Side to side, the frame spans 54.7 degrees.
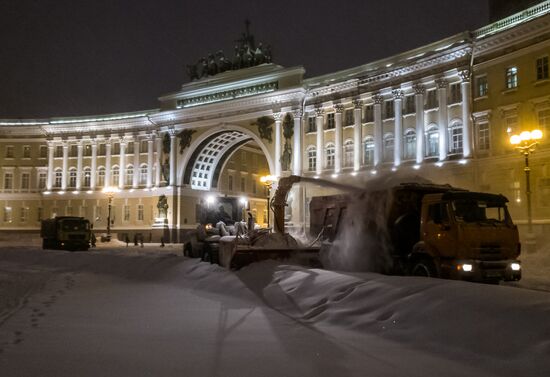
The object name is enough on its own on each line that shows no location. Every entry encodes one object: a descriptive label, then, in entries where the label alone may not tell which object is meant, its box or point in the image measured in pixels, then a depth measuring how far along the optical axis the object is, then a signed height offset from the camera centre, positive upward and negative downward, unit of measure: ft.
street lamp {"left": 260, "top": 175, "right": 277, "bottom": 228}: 148.77 +12.95
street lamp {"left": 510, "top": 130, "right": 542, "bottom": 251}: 75.97 +11.49
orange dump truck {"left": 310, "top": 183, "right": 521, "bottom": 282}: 43.88 -0.85
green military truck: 129.18 -1.99
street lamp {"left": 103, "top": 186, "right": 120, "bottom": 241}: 204.80 +13.81
